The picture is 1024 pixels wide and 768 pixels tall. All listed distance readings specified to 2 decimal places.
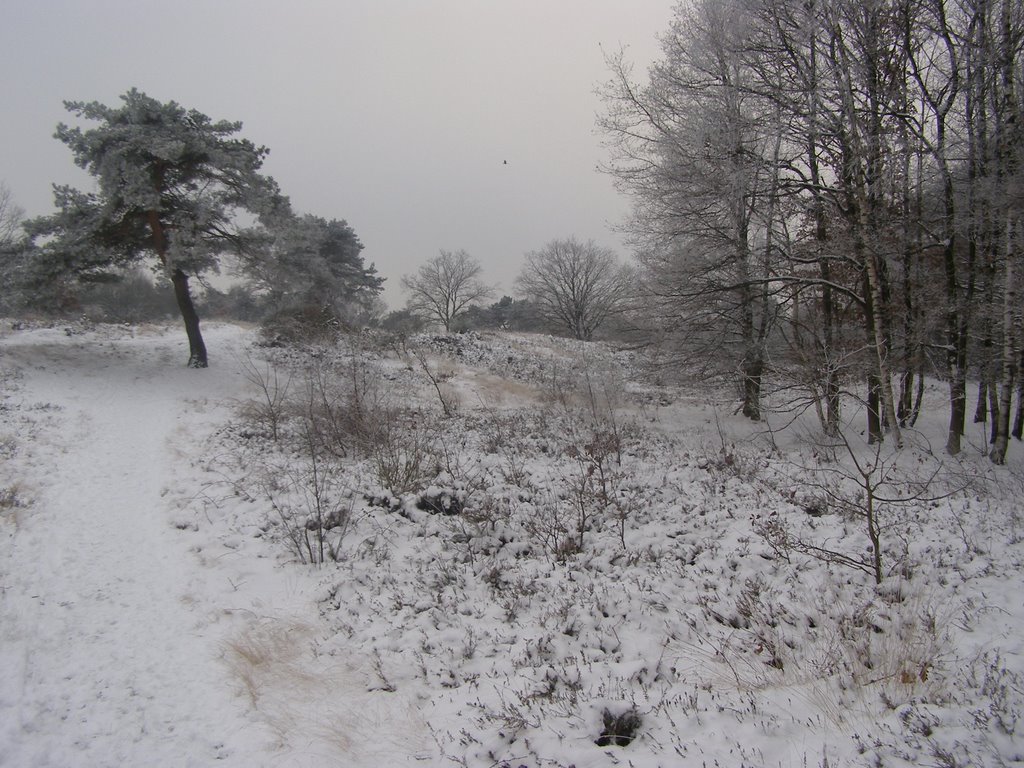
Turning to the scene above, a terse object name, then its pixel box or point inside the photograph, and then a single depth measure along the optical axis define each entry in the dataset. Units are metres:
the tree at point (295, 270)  16.55
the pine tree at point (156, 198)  14.15
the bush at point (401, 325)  23.93
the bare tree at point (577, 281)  45.66
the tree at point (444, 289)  52.50
